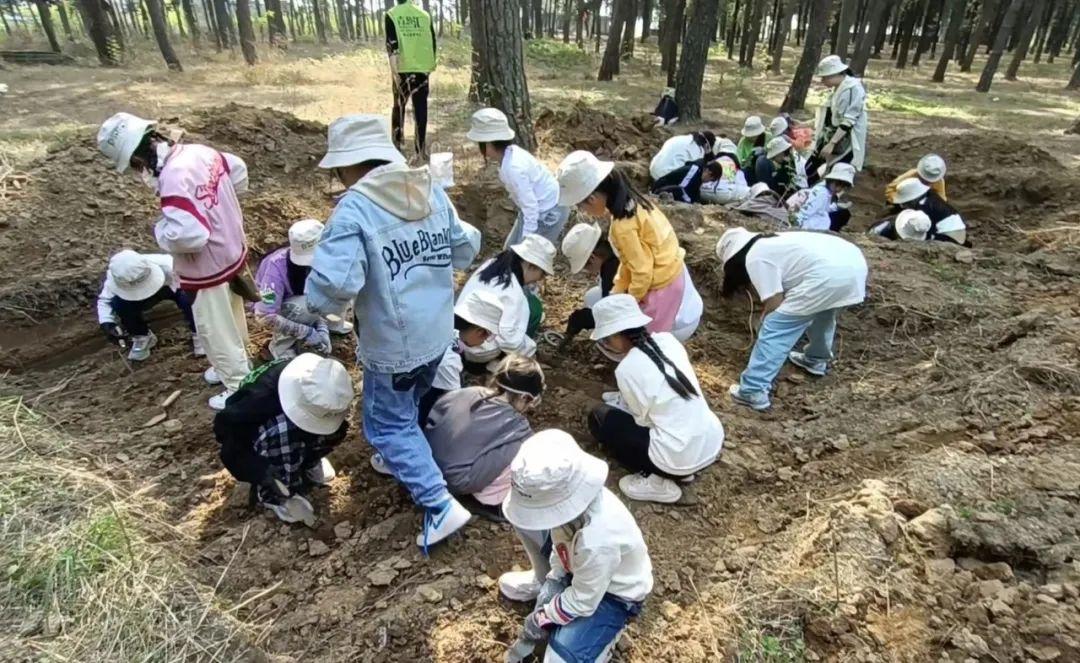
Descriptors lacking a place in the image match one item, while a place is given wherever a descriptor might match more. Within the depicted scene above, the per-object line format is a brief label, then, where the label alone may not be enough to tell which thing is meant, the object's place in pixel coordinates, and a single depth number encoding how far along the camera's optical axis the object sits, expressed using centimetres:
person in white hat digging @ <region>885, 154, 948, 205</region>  575
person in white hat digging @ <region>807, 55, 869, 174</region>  659
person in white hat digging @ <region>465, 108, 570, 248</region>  415
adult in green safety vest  602
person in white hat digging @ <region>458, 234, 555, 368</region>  350
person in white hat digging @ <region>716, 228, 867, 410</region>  349
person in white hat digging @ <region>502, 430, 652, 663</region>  173
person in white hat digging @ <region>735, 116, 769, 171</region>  763
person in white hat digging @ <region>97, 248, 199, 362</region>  371
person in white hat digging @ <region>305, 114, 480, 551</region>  213
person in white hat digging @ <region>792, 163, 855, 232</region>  602
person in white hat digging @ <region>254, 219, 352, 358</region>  364
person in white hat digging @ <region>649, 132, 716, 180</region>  672
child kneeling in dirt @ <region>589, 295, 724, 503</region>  277
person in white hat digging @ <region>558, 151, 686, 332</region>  322
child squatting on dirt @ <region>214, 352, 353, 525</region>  245
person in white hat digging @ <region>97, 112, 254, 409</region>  281
